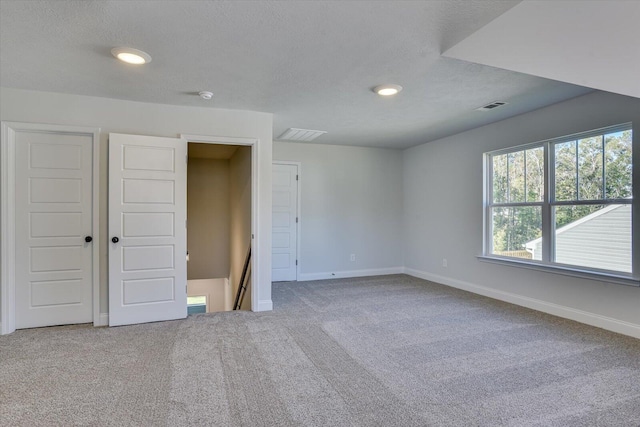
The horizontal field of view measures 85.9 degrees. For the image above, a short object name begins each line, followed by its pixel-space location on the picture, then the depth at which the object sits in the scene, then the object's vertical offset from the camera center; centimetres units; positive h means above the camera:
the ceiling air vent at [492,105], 385 +125
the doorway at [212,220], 660 -10
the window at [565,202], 345 +14
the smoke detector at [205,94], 343 +122
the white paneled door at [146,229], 358 -15
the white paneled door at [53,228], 345 -14
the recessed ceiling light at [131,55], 253 +121
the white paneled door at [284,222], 587 -13
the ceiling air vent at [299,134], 514 +125
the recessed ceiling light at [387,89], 332 +123
